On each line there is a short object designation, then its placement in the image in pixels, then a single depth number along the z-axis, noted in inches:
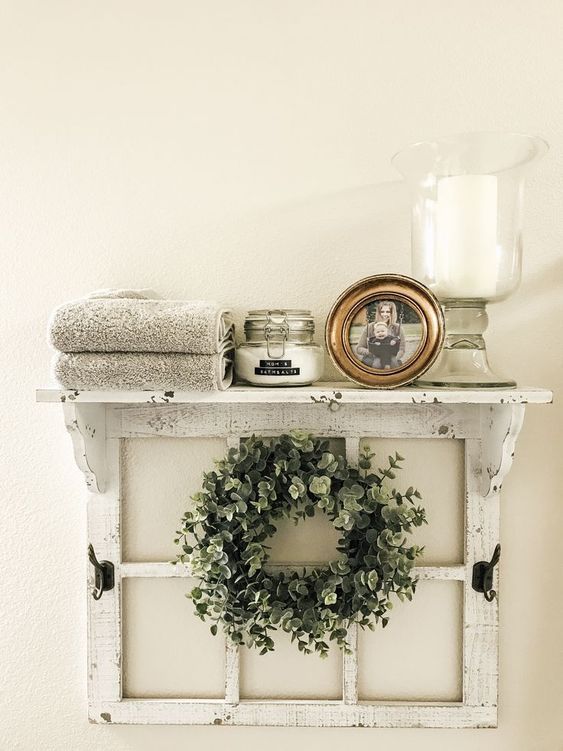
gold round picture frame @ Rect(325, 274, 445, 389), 36.2
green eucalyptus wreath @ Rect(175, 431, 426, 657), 39.0
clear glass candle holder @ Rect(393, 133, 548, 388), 35.8
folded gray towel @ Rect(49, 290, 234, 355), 34.2
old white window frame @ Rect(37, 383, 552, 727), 41.9
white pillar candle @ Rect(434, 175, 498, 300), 35.7
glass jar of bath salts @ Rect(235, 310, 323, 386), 37.0
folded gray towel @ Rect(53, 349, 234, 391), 34.5
